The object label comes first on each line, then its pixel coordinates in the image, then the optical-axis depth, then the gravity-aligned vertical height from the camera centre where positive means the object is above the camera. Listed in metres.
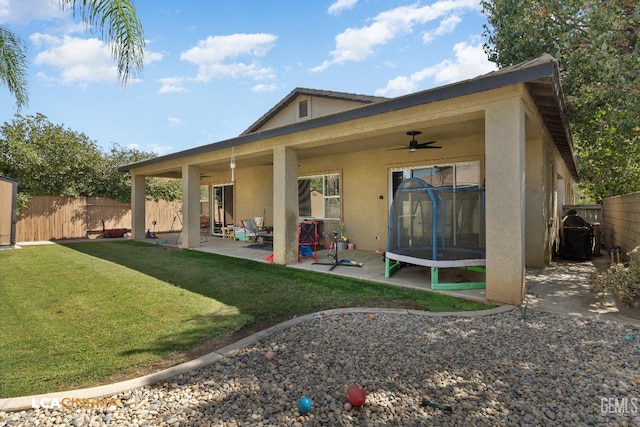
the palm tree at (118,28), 3.36 +2.00
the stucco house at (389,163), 4.72 +1.45
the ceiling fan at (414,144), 7.16 +1.59
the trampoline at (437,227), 5.70 -0.24
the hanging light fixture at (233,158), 8.68 +1.56
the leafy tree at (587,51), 6.39 +3.64
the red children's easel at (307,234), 8.67 -0.52
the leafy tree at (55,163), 14.09 +2.35
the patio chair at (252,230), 11.00 -0.53
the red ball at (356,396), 2.29 -1.26
